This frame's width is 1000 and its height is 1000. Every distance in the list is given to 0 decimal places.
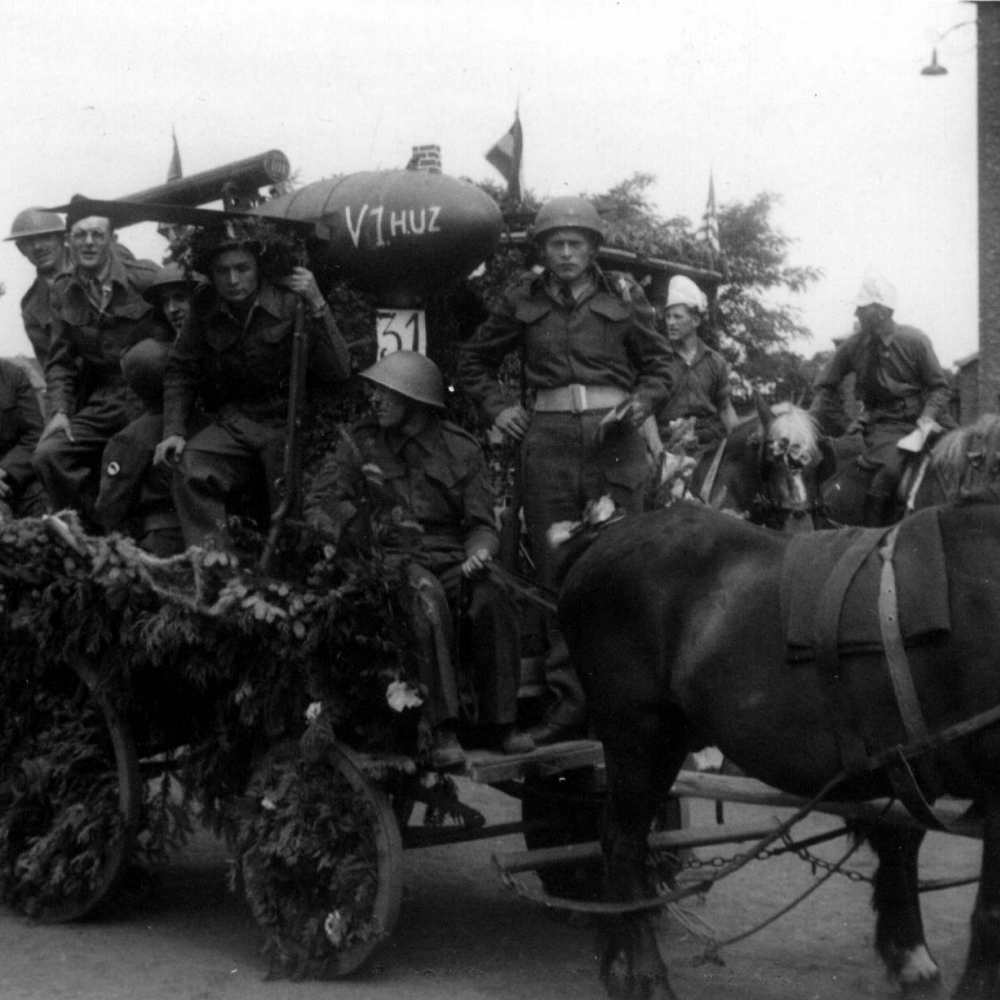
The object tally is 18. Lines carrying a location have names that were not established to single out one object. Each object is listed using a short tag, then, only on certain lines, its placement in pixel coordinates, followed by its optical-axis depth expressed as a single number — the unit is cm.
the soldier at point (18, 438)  812
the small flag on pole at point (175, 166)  962
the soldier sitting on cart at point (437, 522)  541
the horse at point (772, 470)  752
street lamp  1391
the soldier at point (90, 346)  745
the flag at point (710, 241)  963
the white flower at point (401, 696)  524
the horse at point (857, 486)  890
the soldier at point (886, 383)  916
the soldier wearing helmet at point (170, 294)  745
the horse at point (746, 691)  454
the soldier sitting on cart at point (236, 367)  649
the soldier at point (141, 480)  695
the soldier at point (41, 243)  846
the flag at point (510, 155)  859
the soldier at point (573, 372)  635
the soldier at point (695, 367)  970
